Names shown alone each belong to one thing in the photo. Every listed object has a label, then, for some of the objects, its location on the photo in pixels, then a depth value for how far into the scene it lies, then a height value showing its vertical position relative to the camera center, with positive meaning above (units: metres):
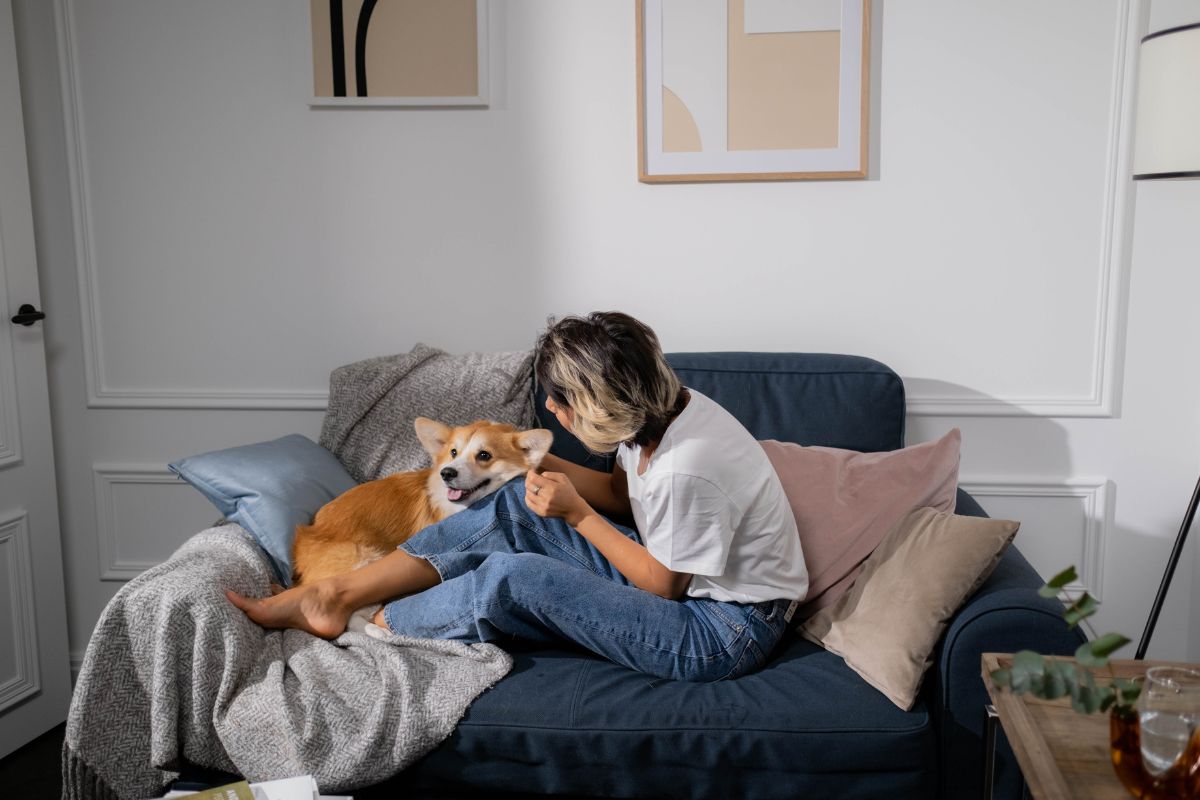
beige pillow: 1.67 -0.64
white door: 2.37 -0.61
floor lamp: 1.80 +0.23
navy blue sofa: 1.62 -0.82
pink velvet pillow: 1.94 -0.53
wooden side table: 1.11 -0.62
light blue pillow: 2.03 -0.53
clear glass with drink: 1.04 -0.54
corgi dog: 1.99 -0.55
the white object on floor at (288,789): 1.32 -0.74
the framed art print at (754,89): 2.35 +0.34
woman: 1.66 -0.60
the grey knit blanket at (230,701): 1.61 -0.77
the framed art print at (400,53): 2.44 +0.44
